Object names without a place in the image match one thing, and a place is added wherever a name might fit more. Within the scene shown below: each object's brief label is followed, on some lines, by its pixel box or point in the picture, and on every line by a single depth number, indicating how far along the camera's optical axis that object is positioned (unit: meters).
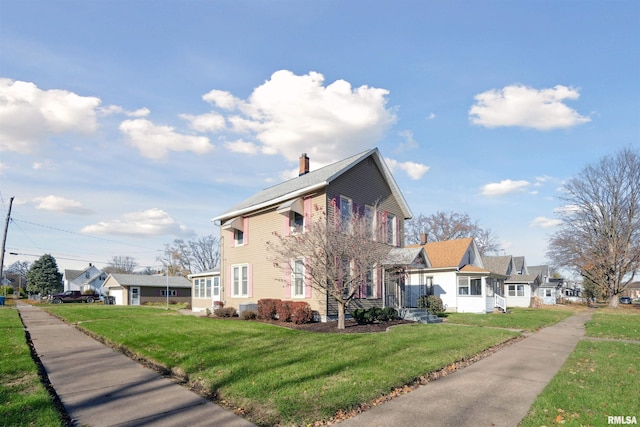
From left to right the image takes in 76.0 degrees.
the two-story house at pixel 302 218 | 18.45
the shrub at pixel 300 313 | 16.64
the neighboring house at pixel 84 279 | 79.12
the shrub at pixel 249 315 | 18.81
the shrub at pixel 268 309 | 18.39
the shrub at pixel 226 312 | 20.78
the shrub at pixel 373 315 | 16.38
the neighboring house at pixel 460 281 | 25.80
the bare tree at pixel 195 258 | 69.56
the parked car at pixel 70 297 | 50.72
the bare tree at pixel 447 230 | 53.12
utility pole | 33.16
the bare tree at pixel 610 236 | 38.38
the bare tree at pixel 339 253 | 14.97
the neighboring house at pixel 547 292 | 53.66
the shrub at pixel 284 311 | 17.22
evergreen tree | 69.31
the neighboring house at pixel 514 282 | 40.59
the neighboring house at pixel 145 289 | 50.25
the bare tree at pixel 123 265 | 106.19
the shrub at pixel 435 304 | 22.81
